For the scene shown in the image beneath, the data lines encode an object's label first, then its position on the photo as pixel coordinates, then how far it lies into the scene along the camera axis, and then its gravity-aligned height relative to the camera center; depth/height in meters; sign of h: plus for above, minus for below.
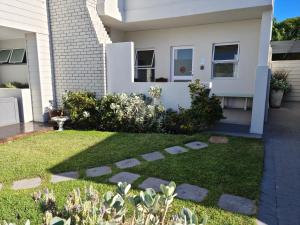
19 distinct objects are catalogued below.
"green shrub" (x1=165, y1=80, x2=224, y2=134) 6.61 -0.99
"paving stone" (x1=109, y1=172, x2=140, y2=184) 3.82 -1.63
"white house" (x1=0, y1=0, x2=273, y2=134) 6.97 +1.13
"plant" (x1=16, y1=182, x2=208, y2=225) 1.60 -0.93
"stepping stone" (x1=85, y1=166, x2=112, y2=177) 4.07 -1.65
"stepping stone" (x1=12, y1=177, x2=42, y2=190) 3.67 -1.69
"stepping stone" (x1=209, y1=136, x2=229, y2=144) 5.86 -1.56
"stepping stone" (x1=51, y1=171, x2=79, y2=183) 3.88 -1.66
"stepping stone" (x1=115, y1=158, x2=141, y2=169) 4.41 -1.63
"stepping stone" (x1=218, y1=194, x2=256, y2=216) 2.99 -1.63
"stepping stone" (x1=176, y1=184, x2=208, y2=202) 3.28 -1.63
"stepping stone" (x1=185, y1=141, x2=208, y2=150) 5.48 -1.58
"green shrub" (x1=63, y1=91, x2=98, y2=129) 7.27 -0.98
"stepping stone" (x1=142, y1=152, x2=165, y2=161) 4.80 -1.61
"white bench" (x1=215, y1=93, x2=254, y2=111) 8.59 -0.66
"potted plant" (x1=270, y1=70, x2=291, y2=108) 11.68 -0.53
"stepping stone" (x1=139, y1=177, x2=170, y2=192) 3.59 -1.63
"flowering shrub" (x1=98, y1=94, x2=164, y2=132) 6.84 -1.06
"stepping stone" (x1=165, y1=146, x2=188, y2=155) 5.15 -1.59
